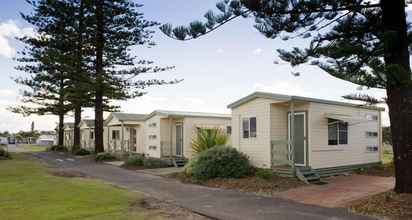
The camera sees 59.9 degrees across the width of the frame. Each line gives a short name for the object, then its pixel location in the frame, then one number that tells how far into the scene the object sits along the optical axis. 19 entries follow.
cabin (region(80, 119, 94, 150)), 34.41
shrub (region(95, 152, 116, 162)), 22.50
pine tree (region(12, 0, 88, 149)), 24.75
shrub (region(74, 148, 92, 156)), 27.78
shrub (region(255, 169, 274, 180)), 12.91
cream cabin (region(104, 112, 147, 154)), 26.66
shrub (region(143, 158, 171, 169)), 18.22
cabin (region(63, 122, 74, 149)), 41.12
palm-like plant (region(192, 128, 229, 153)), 16.25
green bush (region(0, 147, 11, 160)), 23.81
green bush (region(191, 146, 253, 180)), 13.52
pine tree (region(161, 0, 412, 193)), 8.77
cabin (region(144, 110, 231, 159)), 20.14
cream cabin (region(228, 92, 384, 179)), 13.77
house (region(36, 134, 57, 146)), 54.99
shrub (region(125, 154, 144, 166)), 18.78
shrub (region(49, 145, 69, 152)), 33.84
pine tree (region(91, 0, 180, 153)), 24.69
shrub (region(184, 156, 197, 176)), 14.29
